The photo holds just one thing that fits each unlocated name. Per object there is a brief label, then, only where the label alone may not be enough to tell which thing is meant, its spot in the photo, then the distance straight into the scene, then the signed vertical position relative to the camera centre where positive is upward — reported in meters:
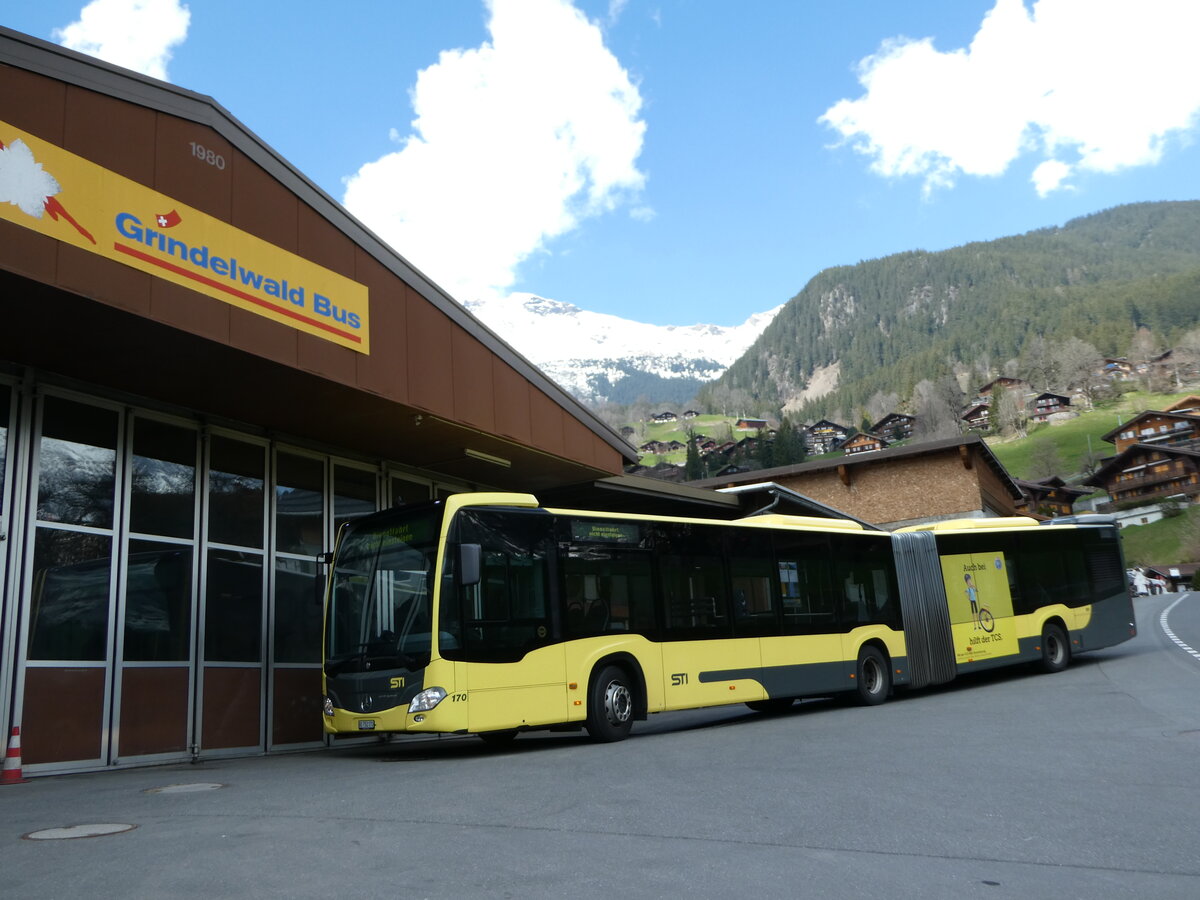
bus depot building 9.50 +3.35
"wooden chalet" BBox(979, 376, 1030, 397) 146.23 +35.28
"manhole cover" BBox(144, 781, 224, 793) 8.58 -1.01
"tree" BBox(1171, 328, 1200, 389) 145.62 +36.99
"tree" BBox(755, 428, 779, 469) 114.00 +21.45
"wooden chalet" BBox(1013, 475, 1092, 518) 97.91 +12.50
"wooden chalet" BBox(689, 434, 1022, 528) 33.81 +5.22
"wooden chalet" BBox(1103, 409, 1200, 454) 107.69 +19.94
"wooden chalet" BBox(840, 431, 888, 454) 149.38 +28.29
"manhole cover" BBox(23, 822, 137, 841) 6.18 -0.96
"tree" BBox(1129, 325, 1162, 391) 146.12 +38.97
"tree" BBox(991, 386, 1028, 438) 138.25 +28.34
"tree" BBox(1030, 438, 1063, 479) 112.06 +17.86
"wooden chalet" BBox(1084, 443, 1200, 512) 96.81 +13.71
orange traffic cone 9.36 -0.74
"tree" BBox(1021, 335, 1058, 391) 151.38 +39.00
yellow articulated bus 10.67 +0.37
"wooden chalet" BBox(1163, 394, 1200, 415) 115.55 +24.36
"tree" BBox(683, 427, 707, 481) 111.88 +19.96
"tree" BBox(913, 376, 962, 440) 142.50 +32.00
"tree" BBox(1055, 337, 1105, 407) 145.62 +36.72
